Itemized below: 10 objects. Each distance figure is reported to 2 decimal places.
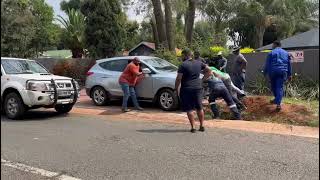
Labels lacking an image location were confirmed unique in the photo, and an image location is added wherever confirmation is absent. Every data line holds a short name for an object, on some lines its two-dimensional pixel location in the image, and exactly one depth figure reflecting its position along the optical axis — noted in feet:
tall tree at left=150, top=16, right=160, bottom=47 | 65.36
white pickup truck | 24.66
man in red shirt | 29.00
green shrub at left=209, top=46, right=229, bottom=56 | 37.96
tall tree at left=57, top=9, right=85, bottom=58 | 67.67
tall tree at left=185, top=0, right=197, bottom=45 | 49.51
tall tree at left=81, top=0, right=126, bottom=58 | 50.20
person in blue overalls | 18.52
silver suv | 29.14
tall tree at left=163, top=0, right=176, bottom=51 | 46.04
